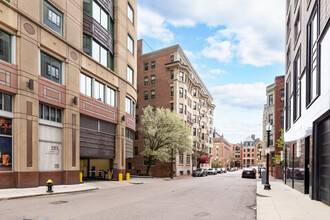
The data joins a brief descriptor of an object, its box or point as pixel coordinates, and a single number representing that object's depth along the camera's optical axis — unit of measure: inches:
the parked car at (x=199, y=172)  1883.6
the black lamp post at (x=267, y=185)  763.7
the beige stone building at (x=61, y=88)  671.8
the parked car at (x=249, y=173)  1621.6
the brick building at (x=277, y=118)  1648.1
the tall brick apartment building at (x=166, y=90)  2001.7
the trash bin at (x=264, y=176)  859.6
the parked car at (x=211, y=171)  2206.9
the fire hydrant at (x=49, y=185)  656.4
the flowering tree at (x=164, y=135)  1537.9
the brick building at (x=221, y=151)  4377.2
